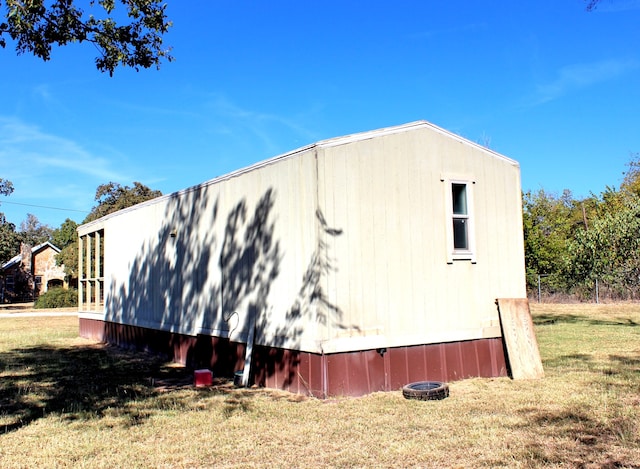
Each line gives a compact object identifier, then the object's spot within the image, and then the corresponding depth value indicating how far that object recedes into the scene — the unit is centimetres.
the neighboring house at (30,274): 4600
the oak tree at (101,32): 747
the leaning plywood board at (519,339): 845
